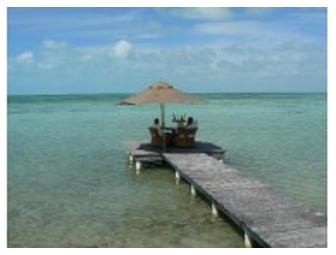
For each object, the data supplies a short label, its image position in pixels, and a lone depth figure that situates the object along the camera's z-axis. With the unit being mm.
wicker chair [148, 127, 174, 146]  14542
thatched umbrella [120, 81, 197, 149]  13445
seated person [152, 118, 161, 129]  14500
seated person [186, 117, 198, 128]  14273
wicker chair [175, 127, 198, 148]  14383
